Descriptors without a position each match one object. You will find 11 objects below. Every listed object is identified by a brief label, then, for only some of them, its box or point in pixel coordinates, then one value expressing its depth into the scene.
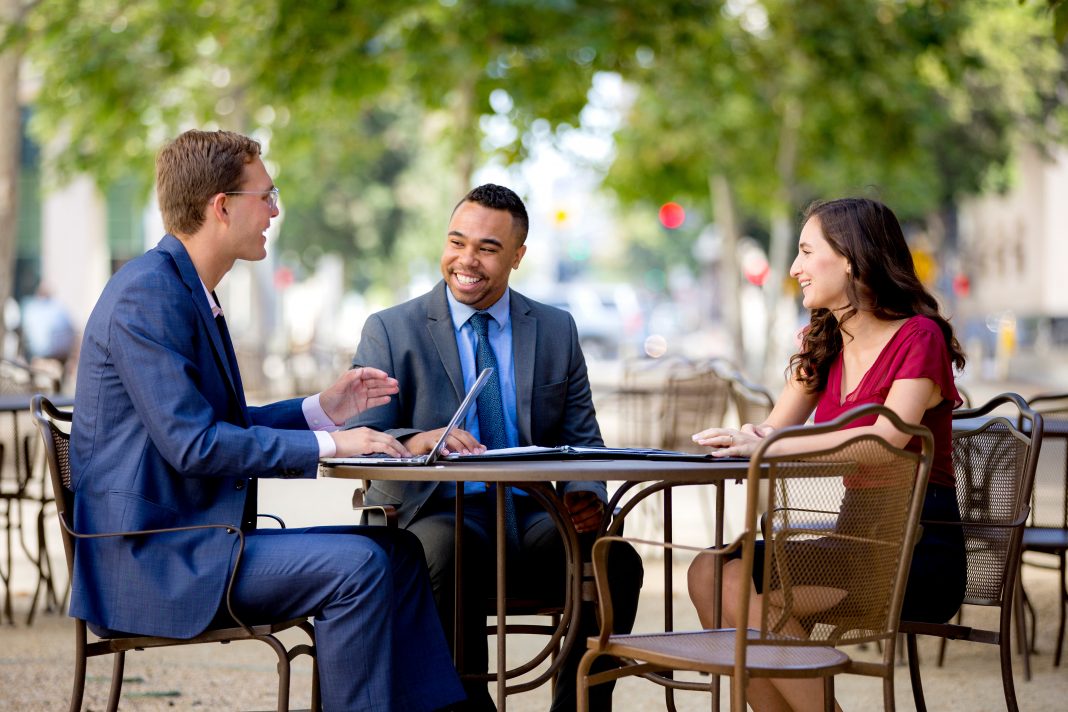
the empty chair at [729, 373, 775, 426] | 13.47
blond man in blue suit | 6.93
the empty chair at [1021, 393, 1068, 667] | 10.78
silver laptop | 7.04
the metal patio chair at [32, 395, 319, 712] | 7.02
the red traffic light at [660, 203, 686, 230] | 50.96
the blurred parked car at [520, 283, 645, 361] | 80.82
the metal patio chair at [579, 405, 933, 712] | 6.19
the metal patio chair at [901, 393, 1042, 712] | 8.36
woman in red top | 7.90
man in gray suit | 8.60
